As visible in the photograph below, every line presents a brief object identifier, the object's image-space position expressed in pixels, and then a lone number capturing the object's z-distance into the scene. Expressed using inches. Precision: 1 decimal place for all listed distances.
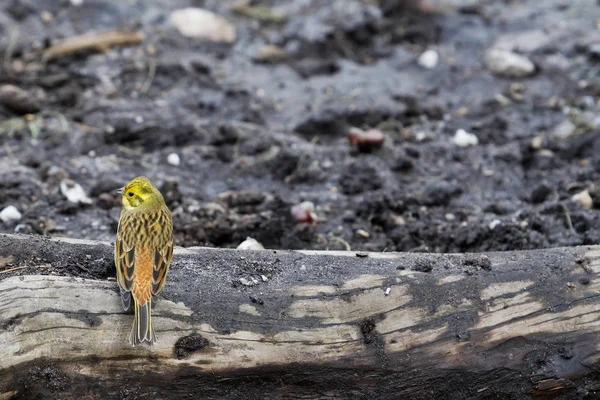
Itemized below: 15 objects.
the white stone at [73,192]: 614.2
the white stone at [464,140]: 723.4
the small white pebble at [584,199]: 610.9
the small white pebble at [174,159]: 684.7
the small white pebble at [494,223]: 581.4
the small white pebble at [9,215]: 581.6
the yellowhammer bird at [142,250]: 386.6
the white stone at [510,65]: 832.9
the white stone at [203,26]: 891.4
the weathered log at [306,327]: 381.4
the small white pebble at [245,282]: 420.8
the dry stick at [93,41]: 822.5
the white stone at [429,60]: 858.1
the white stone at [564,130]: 726.5
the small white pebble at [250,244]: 523.9
